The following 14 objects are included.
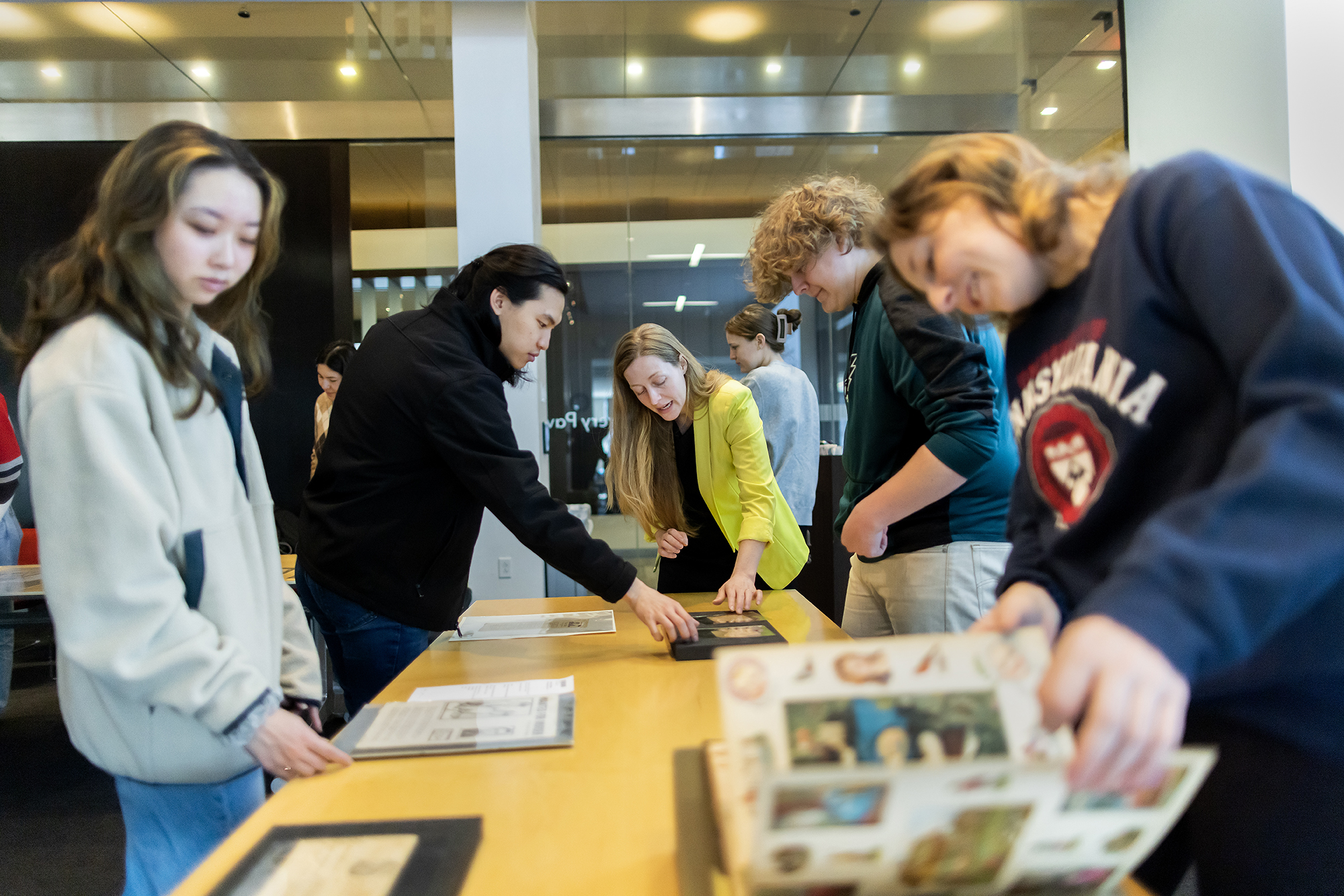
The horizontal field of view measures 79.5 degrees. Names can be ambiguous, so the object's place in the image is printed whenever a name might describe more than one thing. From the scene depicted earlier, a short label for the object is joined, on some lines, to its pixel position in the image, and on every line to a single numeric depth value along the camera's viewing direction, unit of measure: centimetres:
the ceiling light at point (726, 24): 453
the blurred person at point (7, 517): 286
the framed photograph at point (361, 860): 72
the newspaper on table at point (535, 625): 182
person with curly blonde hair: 140
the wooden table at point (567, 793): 77
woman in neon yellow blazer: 216
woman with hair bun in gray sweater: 341
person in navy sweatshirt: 51
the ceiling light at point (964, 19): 443
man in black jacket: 159
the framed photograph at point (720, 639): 153
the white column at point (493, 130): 378
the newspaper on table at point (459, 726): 110
